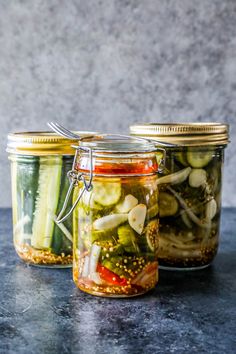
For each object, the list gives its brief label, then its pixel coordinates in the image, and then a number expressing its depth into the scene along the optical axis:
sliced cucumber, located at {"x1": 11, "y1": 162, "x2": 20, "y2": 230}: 0.85
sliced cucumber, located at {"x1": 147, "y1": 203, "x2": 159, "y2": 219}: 0.73
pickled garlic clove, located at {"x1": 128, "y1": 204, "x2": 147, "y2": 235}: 0.71
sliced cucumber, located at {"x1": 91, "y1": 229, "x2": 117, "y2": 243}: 0.71
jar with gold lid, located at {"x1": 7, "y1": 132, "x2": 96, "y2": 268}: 0.81
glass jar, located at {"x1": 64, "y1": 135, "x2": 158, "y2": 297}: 0.71
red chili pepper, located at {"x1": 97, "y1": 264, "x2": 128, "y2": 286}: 0.72
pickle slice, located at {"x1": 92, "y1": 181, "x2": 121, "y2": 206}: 0.71
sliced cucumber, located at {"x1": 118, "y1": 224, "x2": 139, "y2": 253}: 0.71
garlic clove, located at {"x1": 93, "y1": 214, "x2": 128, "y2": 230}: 0.71
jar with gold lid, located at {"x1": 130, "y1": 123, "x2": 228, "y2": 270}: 0.79
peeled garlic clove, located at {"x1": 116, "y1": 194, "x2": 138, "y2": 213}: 0.71
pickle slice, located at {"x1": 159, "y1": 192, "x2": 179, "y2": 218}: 0.81
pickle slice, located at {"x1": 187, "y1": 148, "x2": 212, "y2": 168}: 0.80
